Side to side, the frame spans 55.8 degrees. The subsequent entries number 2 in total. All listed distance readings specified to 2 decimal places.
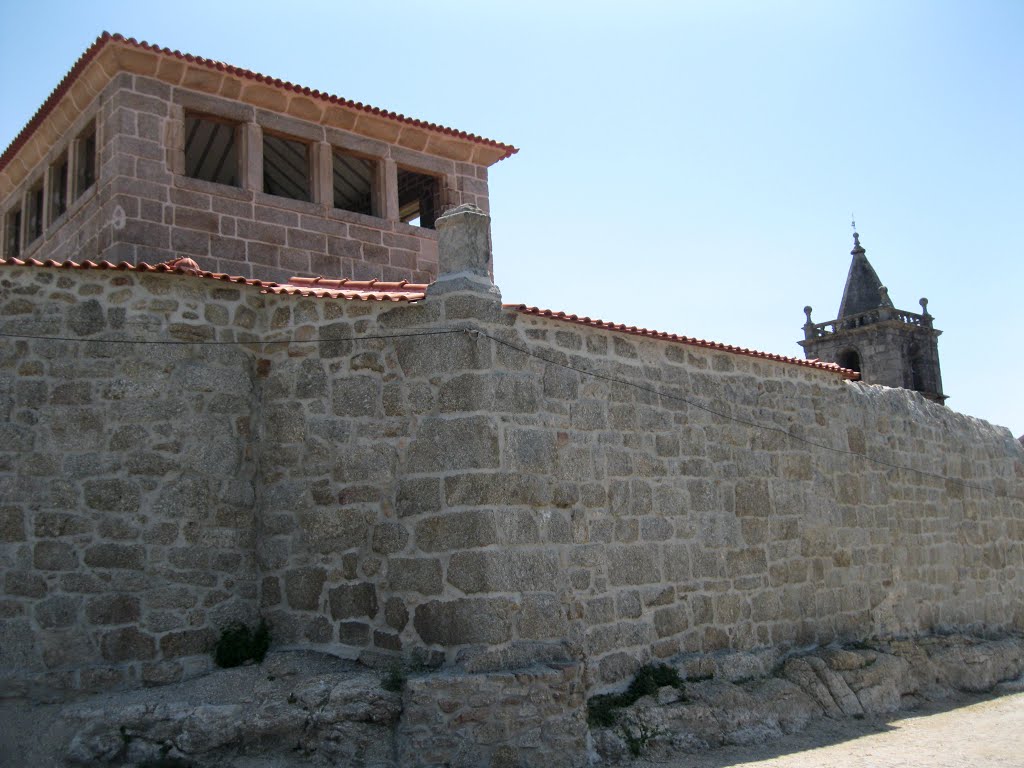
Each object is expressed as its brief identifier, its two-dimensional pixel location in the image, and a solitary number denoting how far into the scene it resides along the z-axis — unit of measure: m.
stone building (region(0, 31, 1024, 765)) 6.94
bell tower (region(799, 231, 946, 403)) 32.31
